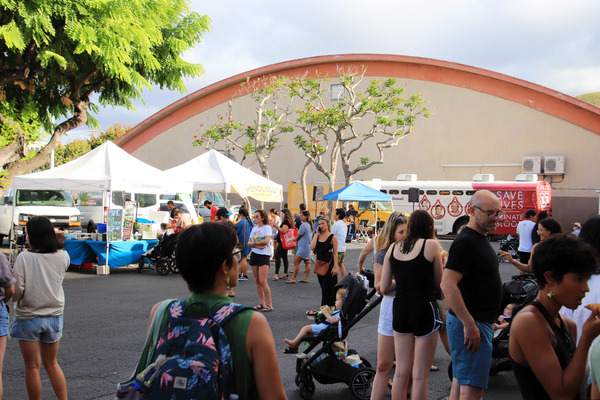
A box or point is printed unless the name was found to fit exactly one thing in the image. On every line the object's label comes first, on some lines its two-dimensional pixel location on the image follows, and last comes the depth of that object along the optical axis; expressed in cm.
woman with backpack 201
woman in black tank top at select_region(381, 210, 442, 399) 432
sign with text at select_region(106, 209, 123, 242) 1457
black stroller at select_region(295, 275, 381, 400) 546
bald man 384
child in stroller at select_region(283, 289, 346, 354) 564
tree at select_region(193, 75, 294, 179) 3266
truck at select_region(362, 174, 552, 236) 2752
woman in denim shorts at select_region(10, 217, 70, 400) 450
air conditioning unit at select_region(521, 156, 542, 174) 3281
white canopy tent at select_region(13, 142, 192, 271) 1431
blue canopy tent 2112
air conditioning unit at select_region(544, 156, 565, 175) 3244
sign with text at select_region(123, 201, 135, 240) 1529
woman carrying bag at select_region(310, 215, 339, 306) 841
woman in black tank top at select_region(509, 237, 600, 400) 234
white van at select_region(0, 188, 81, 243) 1878
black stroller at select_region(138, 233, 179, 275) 1445
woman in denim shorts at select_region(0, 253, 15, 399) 428
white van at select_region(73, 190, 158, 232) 2220
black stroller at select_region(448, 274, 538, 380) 588
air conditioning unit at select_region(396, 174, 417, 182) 3173
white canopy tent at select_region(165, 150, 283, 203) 1761
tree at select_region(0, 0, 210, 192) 1420
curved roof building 3256
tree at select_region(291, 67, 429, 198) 2989
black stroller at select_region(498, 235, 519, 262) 1698
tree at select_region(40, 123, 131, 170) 5512
